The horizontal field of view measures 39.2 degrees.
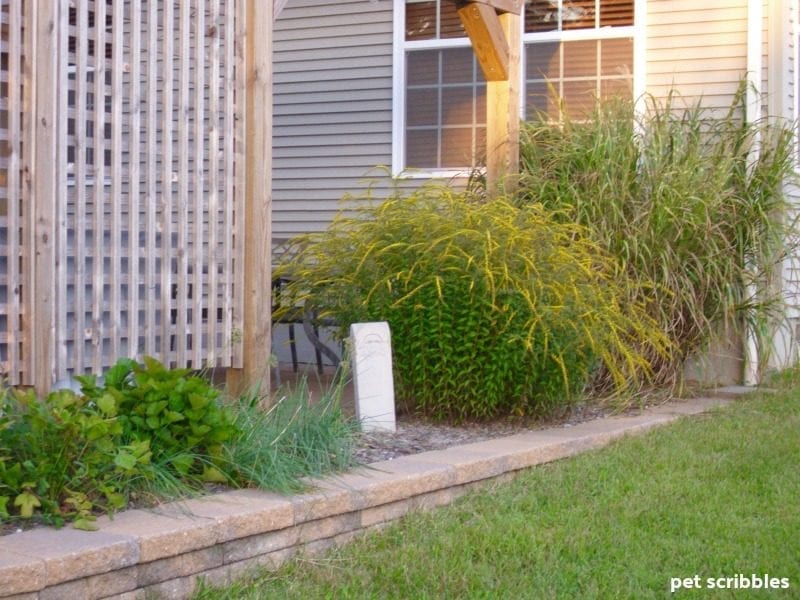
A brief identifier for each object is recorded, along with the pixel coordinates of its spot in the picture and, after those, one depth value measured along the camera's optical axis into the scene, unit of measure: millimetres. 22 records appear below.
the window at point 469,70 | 8859
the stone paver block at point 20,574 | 2924
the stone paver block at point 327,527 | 3947
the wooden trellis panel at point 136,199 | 4453
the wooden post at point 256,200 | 5477
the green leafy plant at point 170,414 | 4020
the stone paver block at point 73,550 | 3078
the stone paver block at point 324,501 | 3906
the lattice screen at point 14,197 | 4391
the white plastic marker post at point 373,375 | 5527
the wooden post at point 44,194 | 4445
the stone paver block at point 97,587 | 3098
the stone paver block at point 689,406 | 6878
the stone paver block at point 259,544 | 3658
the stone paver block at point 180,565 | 3369
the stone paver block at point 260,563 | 3660
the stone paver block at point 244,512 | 3623
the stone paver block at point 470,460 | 4723
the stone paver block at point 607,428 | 5746
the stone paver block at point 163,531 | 3346
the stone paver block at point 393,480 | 4203
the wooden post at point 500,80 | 7312
